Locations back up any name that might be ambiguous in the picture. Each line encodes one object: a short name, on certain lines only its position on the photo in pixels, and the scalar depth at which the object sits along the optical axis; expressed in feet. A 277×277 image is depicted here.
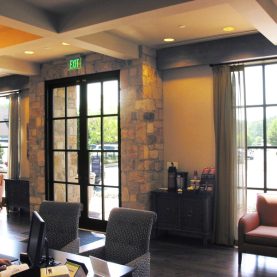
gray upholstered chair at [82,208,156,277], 9.00
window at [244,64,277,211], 16.38
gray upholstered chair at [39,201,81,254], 10.71
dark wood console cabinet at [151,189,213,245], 16.61
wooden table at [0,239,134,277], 7.30
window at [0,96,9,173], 27.09
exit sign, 19.69
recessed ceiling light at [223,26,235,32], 15.11
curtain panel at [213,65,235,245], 16.49
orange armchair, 13.33
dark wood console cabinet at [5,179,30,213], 24.12
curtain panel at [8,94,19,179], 25.52
